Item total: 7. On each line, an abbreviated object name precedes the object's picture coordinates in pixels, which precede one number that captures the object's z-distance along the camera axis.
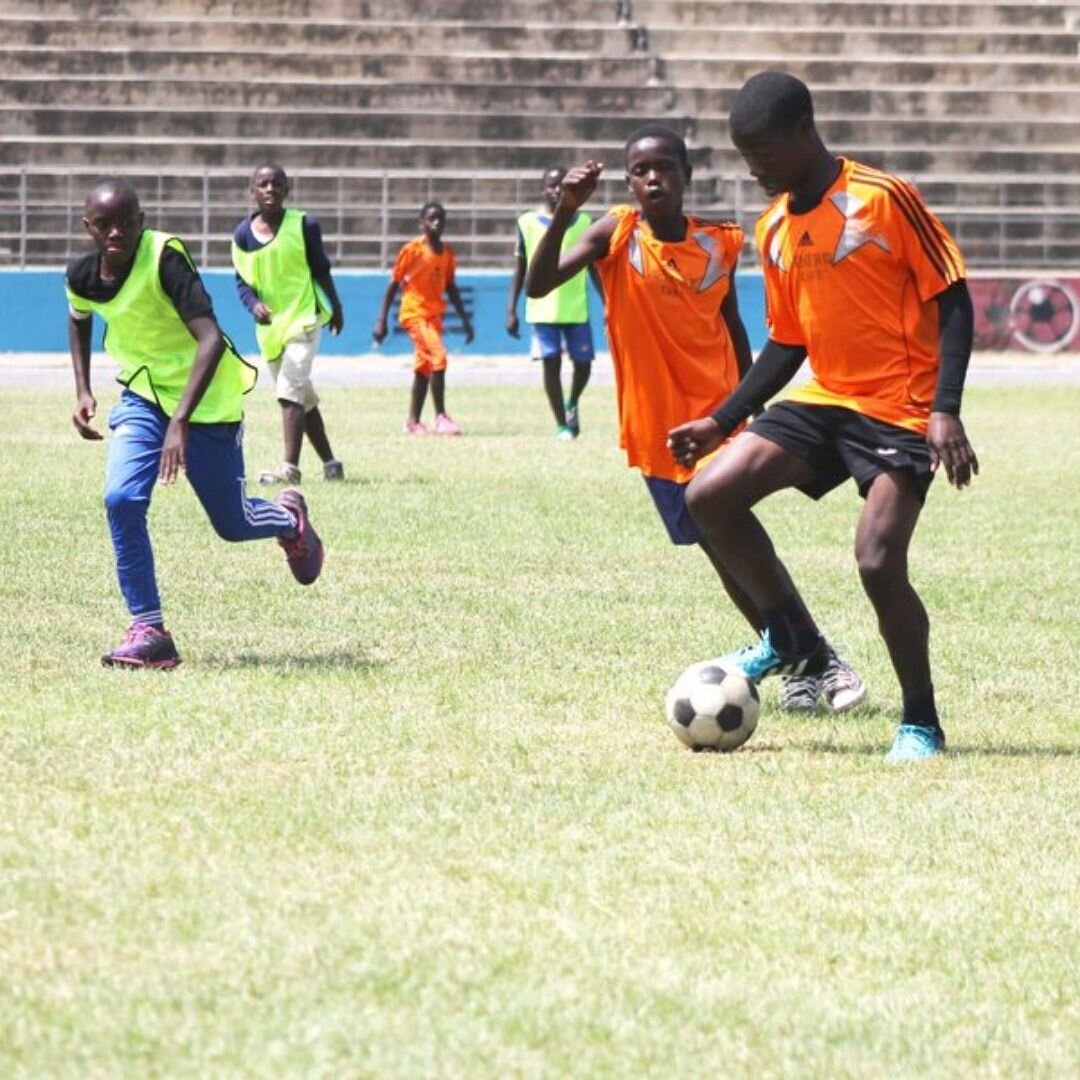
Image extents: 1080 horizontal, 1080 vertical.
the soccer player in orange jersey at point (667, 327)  15.58
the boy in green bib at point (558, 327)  37.47
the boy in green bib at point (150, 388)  16.19
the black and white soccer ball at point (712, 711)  13.57
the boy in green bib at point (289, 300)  29.14
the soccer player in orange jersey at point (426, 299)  38.94
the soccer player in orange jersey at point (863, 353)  13.04
